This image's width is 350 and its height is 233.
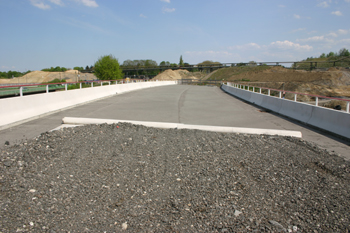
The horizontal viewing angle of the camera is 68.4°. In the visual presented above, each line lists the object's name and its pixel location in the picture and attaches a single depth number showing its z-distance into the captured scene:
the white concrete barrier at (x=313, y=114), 9.58
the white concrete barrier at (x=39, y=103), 10.65
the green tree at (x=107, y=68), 106.69
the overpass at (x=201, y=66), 112.31
